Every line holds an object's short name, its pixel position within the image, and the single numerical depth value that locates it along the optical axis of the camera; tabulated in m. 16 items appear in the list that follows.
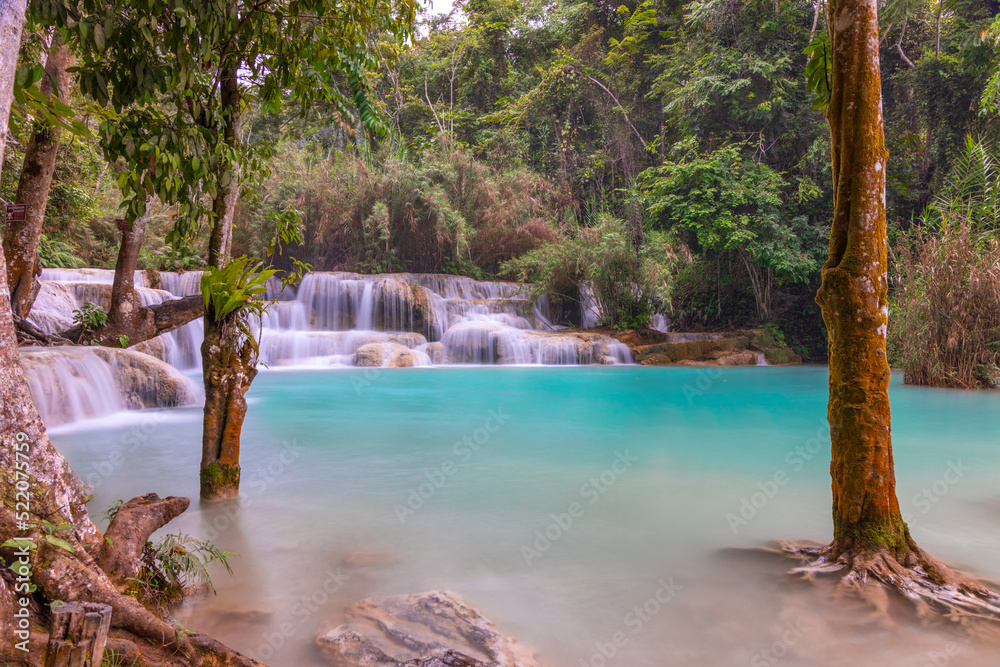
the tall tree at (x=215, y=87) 2.45
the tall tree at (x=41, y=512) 1.52
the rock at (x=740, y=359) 15.23
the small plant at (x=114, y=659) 1.42
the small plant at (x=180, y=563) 2.21
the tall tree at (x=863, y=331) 2.39
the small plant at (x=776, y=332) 16.61
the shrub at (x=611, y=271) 16.48
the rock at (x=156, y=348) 11.19
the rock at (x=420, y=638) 1.98
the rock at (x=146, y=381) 7.13
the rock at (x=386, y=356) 13.81
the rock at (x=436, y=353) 14.78
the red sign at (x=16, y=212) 5.50
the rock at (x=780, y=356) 16.11
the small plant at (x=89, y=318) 7.84
